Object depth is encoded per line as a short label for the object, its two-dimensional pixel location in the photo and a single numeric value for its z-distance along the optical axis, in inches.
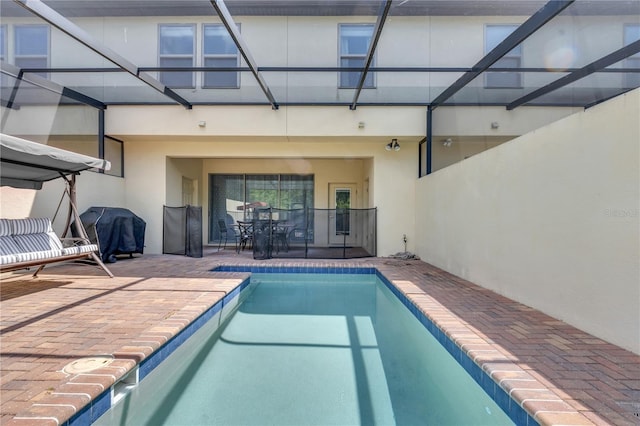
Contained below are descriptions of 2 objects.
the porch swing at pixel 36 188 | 126.5
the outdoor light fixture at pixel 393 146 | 263.7
